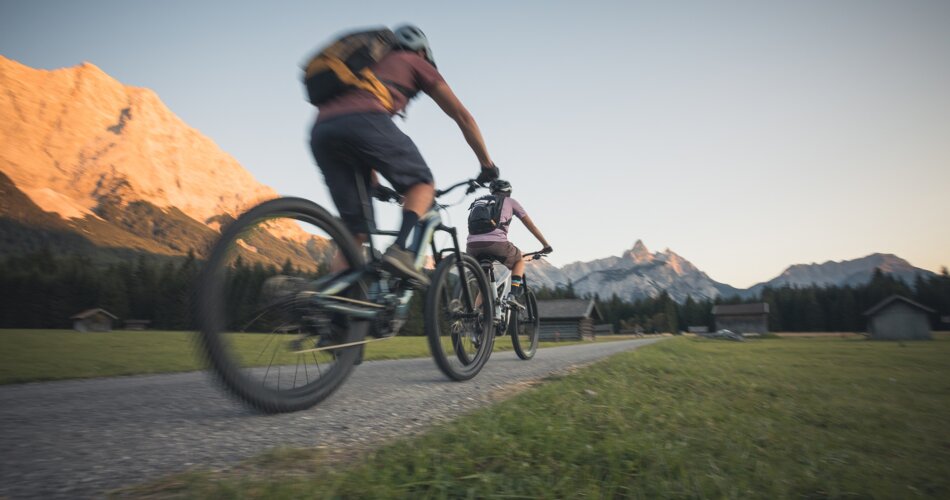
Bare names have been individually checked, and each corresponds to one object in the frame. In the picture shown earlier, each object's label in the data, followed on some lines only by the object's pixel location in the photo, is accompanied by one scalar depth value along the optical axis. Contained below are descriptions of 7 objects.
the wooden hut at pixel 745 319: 74.06
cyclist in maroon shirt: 2.74
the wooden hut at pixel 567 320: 53.56
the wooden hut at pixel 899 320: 48.88
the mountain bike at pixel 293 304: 2.20
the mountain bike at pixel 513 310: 6.09
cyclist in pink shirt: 6.13
